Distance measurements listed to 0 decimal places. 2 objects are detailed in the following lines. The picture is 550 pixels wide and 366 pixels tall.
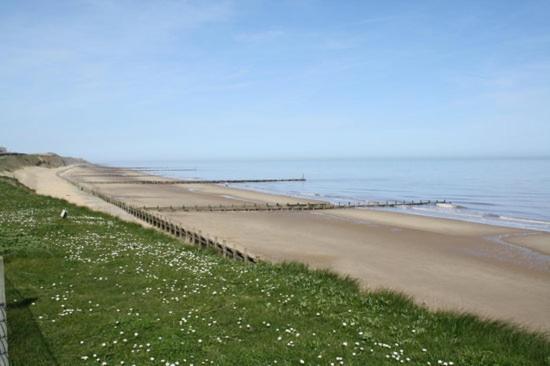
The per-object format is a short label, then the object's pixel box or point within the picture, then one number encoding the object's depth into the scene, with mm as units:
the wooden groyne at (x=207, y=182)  106831
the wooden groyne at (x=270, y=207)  53406
